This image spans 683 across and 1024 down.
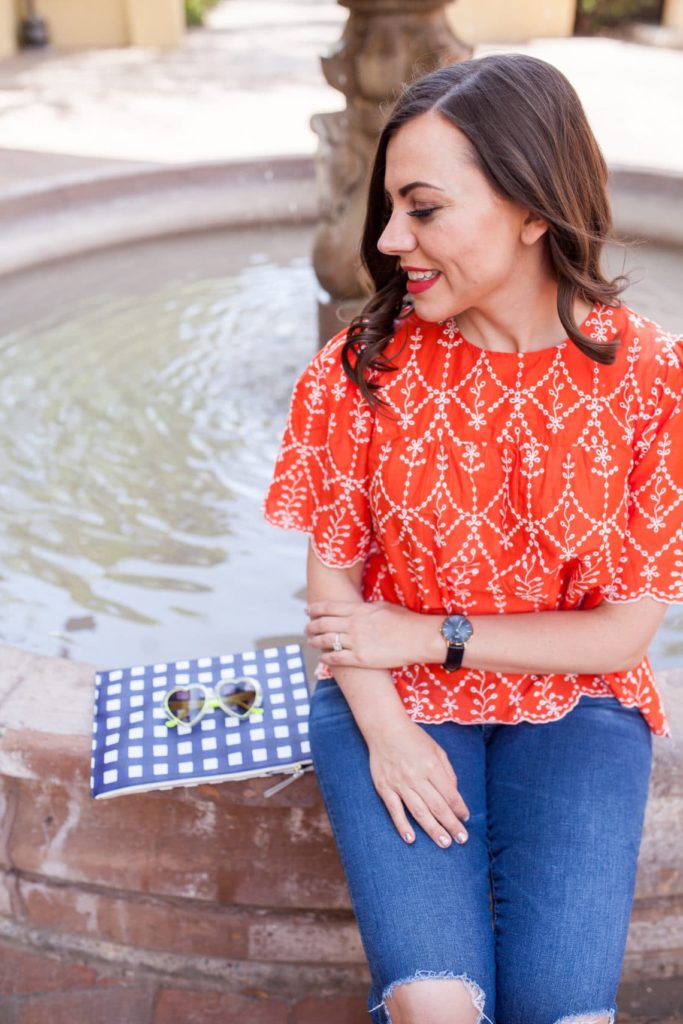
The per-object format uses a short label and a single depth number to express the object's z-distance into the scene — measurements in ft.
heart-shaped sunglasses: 6.95
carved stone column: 11.60
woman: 5.20
